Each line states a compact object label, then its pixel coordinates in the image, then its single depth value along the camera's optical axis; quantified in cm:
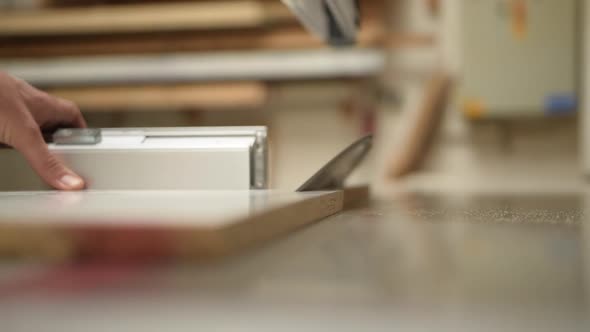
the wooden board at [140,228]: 38
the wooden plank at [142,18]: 282
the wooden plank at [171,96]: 291
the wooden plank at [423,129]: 277
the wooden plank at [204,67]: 285
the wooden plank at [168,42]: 298
